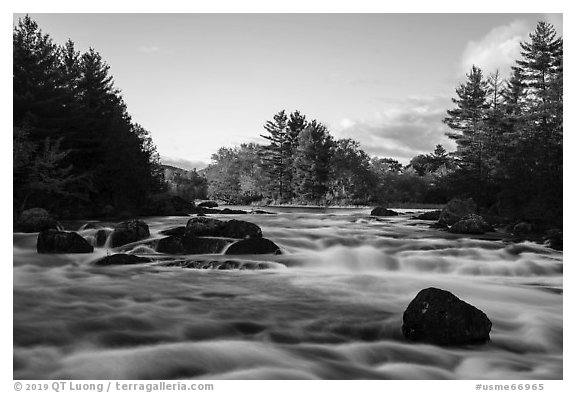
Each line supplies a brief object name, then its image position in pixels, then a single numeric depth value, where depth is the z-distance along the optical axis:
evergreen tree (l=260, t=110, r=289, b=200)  63.64
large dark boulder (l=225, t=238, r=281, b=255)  11.85
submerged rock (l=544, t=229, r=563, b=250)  14.06
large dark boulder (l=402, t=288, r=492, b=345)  5.64
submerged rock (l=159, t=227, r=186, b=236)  15.00
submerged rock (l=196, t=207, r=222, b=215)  33.62
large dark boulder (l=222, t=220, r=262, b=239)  13.80
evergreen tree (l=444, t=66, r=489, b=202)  42.44
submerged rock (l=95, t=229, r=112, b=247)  13.80
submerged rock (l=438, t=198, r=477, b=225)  23.28
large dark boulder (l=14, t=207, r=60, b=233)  14.91
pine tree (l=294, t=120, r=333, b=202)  56.84
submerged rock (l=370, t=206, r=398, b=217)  31.82
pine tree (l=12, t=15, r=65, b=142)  20.72
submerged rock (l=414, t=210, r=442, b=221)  27.69
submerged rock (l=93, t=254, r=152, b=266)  10.64
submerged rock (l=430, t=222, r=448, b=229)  21.51
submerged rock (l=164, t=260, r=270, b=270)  10.25
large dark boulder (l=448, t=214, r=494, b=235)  18.78
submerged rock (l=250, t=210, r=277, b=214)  36.00
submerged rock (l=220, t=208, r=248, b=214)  35.53
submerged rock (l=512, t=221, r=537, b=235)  18.00
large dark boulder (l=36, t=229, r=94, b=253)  11.77
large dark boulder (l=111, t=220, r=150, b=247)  13.88
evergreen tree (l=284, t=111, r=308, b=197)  64.06
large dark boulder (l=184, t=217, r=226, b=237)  13.95
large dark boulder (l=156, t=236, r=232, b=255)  12.26
